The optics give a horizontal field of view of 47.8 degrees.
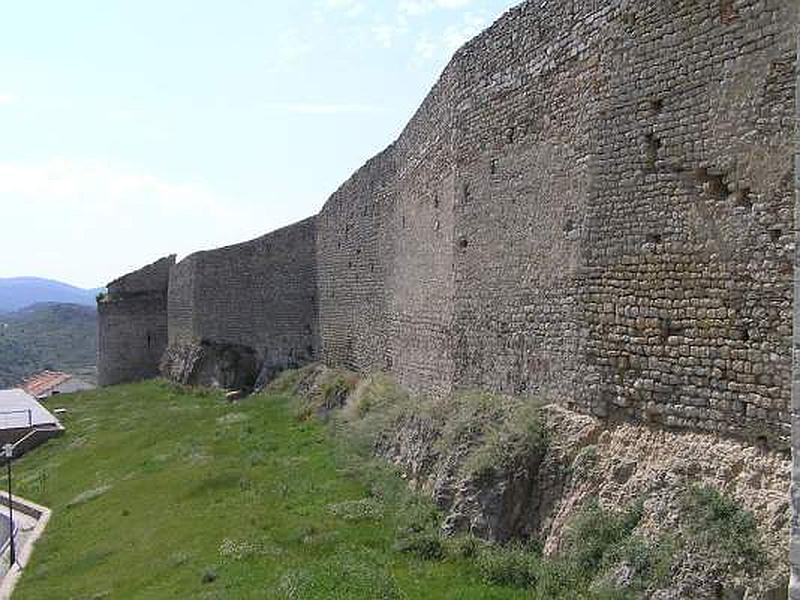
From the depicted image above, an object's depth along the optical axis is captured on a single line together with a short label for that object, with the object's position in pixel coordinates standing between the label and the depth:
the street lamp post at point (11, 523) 15.92
